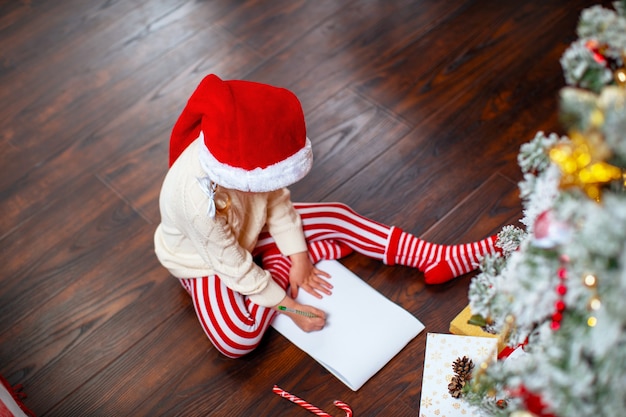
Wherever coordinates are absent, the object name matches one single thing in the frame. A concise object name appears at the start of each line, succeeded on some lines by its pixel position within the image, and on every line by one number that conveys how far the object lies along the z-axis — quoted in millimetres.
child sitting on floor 1077
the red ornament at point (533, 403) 718
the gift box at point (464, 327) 1312
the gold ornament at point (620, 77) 715
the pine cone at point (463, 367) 1222
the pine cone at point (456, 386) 1226
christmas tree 642
